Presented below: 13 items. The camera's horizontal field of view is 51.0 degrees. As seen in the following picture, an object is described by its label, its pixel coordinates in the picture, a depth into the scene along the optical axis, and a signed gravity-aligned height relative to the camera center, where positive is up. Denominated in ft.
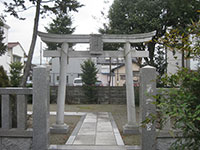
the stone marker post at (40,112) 14.29 -1.88
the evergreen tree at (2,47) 28.76 +5.18
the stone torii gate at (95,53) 21.50 +3.30
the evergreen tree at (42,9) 22.65 +8.31
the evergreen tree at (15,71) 56.57 +3.79
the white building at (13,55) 78.28 +13.67
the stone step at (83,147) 15.56 -4.82
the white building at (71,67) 84.89 +7.52
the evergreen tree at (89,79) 51.75 +1.35
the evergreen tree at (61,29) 80.59 +21.59
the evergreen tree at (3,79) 19.33 +0.53
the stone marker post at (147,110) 14.38 -1.78
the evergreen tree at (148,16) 34.50 +11.75
